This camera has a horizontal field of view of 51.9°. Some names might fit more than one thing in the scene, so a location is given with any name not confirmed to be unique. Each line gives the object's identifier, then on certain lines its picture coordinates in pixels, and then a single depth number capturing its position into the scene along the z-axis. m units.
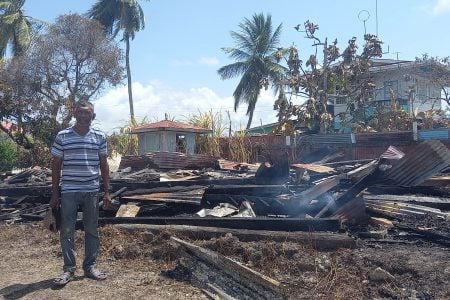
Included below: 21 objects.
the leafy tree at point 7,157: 23.03
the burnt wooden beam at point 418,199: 7.51
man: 4.86
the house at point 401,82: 22.42
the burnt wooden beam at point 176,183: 9.23
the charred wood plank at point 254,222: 5.98
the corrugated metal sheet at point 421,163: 7.12
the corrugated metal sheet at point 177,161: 13.35
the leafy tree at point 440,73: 21.09
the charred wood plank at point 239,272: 4.26
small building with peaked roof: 18.25
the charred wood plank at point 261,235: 5.39
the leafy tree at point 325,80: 18.27
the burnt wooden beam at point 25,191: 9.39
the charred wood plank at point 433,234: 5.68
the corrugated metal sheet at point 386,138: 13.34
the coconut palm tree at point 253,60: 34.06
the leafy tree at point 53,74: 21.23
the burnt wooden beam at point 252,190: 7.85
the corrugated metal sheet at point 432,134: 13.09
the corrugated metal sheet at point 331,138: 14.38
